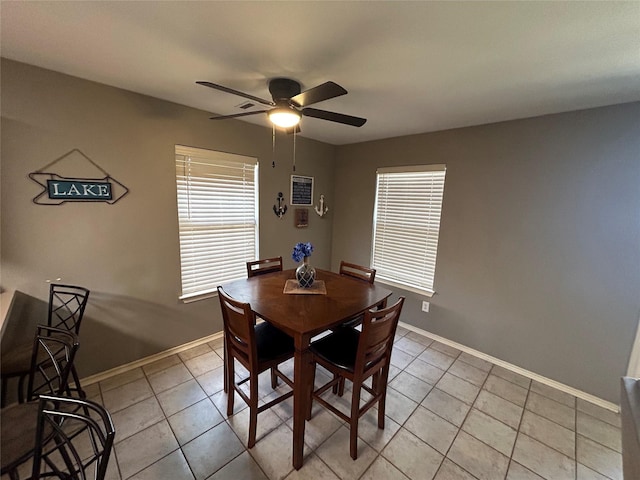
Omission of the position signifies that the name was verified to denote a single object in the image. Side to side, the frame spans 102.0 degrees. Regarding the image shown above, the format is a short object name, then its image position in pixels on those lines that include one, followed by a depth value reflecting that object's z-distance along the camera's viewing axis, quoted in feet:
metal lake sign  5.98
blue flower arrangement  6.87
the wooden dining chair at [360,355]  4.82
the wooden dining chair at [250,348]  5.00
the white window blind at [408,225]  9.70
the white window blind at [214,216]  8.18
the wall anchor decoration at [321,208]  12.11
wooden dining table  4.89
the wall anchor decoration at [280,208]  10.46
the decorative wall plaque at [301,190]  10.94
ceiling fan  5.08
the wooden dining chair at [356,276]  6.24
